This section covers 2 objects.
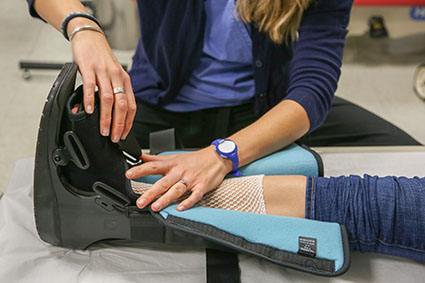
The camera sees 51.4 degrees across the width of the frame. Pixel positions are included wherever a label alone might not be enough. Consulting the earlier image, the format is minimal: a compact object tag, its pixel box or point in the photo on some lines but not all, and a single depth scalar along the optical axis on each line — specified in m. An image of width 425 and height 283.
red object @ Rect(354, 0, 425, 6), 2.35
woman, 0.94
